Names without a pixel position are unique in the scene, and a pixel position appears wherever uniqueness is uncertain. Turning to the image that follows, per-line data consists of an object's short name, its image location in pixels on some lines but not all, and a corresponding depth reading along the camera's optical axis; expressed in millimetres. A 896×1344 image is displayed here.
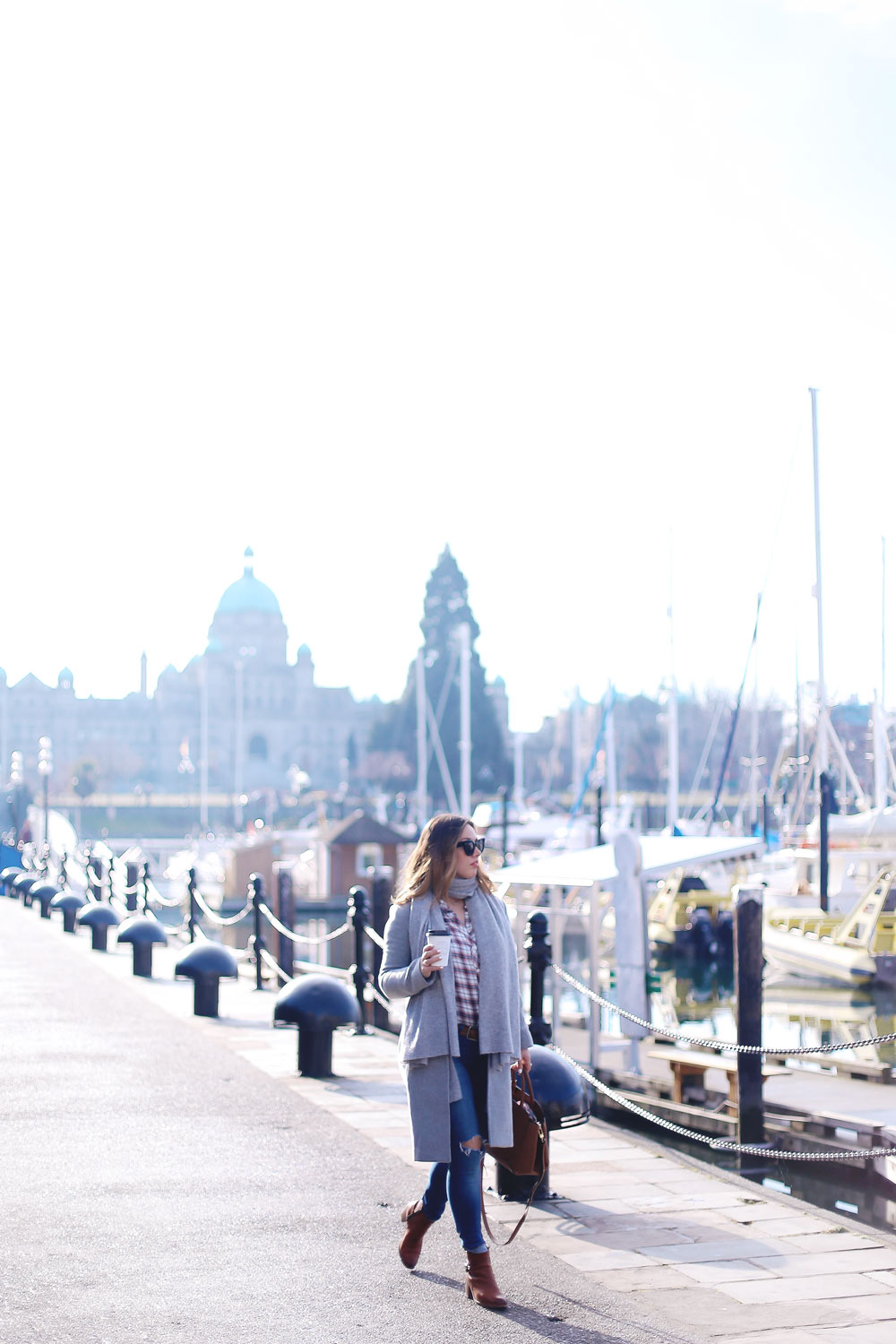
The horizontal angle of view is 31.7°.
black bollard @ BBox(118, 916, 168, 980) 17938
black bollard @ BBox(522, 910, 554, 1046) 7816
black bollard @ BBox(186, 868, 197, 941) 20719
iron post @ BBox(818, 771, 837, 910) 28297
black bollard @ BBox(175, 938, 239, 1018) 14141
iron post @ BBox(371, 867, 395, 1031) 14594
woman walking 5469
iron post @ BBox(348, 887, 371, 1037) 13039
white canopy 14250
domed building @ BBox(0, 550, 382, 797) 146250
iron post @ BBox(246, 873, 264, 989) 16859
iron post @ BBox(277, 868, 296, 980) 19750
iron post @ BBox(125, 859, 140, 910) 26662
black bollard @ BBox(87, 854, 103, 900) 28469
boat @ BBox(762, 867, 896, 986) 27438
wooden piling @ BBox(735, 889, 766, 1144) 10344
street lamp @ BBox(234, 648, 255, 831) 111875
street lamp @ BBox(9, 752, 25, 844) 58344
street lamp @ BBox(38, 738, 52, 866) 47188
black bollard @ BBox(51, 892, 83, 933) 25344
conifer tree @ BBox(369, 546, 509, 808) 84375
